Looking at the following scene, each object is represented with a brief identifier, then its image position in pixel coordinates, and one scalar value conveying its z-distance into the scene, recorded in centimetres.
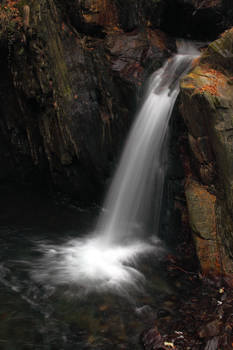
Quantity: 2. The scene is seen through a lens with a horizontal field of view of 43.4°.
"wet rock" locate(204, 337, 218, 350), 359
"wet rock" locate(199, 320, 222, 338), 385
